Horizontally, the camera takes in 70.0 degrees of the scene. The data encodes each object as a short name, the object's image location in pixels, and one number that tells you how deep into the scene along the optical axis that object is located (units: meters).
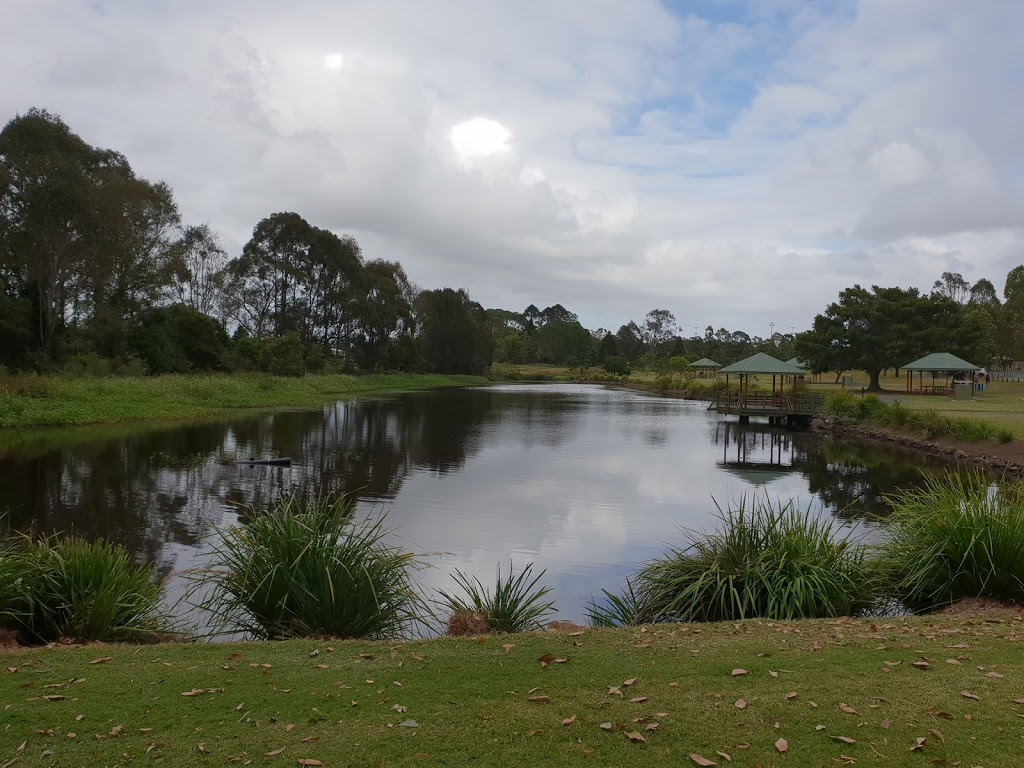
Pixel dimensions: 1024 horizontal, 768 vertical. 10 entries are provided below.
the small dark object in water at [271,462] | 18.17
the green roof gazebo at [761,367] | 36.62
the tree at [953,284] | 108.81
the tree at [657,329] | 139.25
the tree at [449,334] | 80.31
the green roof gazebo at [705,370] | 68.44
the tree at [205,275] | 59.40
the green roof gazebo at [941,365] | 41.84
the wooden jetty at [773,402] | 36.84
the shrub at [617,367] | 97.19
